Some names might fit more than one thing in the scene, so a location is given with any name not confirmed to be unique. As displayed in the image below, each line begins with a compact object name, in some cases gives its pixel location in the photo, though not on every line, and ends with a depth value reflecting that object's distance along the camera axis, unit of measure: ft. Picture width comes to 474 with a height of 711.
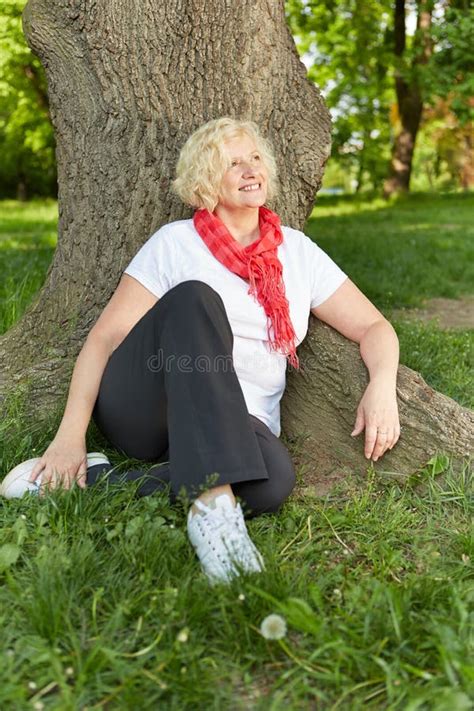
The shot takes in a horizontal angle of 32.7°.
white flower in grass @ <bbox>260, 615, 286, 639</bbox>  7.05
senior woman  8.59
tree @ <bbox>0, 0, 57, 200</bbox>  48.14
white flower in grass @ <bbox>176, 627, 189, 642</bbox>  6.84
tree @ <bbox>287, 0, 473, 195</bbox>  38.86
